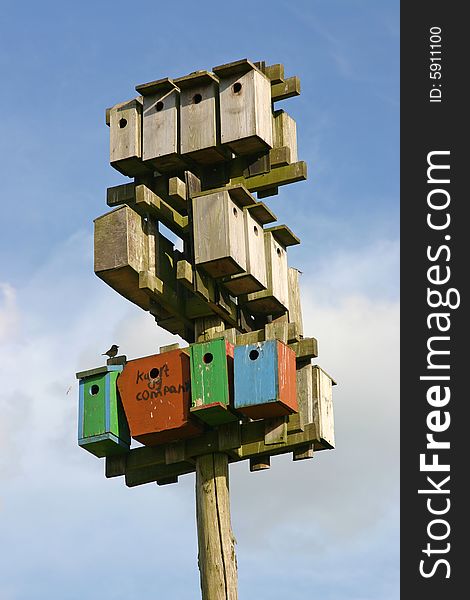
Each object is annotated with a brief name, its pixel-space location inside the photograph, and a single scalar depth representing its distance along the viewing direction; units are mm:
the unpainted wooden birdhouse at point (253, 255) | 11453
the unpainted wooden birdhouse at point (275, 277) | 11836
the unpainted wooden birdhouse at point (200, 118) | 11797
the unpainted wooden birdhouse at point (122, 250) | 11273
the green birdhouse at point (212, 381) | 10883
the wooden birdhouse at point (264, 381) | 10828
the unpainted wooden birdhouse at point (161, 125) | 11906
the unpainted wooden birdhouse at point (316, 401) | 11391
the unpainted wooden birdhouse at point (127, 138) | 12023
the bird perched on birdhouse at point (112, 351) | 11820
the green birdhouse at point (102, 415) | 11336
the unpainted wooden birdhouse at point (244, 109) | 11695
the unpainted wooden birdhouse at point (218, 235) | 11195
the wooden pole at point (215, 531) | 10602
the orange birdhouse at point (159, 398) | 11055
